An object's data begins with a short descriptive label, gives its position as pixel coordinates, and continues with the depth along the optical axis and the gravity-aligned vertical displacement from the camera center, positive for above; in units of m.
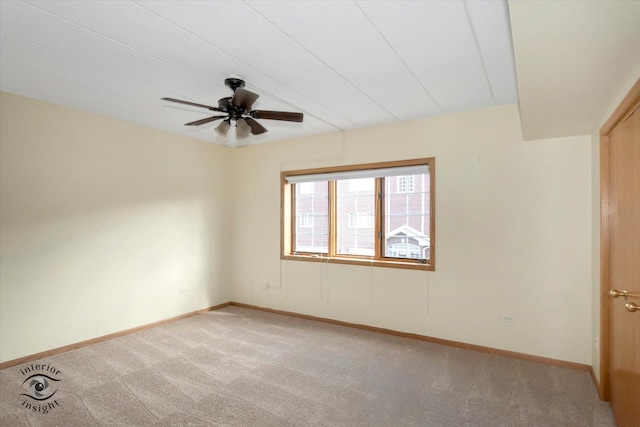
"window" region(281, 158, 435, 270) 3.91 +0.01
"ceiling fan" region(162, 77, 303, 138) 2.45 +0.81
